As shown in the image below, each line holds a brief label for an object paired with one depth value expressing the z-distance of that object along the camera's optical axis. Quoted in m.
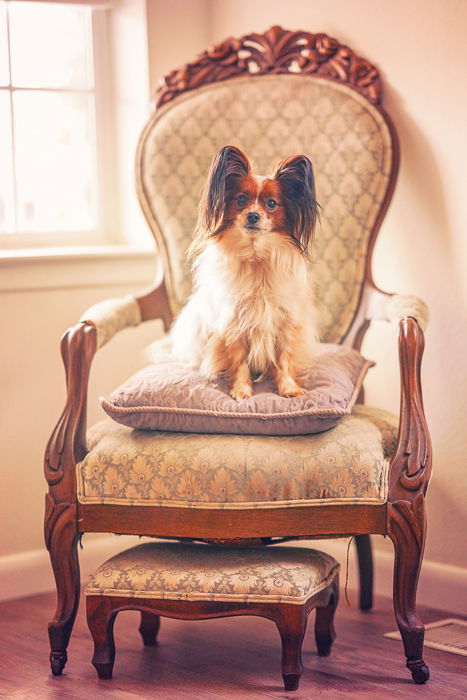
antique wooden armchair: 2.18
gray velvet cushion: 2.20
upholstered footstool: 2.18
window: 3.19
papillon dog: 2.25
